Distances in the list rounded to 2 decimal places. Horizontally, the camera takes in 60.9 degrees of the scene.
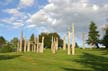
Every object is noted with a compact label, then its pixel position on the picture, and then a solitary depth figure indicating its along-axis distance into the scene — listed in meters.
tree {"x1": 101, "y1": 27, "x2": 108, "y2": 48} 27.74
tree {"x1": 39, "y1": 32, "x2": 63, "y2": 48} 41.86
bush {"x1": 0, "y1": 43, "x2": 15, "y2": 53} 30.98
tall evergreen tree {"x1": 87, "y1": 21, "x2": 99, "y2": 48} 33.97
